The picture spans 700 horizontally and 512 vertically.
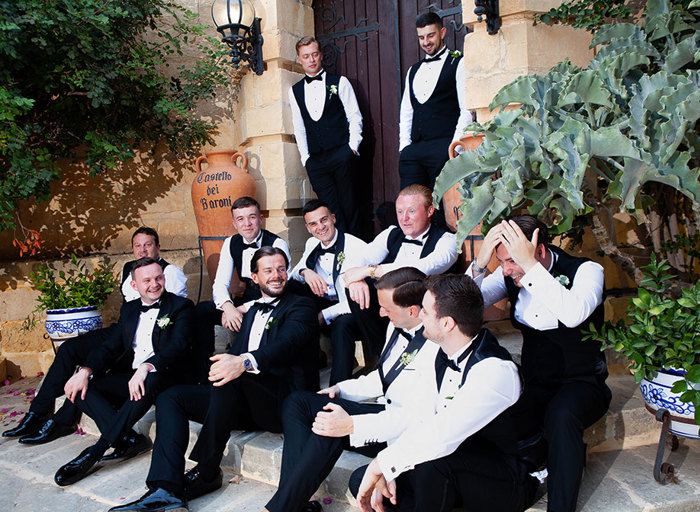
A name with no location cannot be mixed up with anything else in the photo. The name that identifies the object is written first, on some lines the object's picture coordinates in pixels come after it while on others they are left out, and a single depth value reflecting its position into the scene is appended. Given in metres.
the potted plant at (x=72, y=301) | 4.30
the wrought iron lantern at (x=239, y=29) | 4.70
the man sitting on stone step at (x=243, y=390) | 2.79
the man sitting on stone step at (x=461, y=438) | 2.12
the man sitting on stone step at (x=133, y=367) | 3.20
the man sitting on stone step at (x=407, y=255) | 3.37
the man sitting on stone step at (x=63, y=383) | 3.77
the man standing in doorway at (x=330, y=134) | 4.72
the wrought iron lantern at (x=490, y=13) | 3.68
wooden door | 4.84
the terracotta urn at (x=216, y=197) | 4.74
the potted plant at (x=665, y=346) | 2.23
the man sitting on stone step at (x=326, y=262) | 3.68
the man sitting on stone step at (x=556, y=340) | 2.25
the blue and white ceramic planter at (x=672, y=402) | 2.37
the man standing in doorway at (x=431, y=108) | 4.09
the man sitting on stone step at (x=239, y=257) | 4.02
